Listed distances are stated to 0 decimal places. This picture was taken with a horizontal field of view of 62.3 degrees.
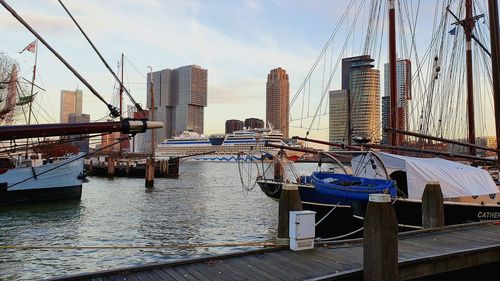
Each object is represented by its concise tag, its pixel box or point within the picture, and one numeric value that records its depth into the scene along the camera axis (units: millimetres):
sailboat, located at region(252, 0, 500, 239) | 15633
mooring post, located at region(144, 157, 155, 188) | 48188
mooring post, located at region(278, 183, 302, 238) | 9610
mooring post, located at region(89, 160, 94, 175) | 73188
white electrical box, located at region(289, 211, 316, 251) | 9211
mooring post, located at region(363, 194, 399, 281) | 7473
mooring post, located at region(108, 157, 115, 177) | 65750
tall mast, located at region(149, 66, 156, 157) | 59000
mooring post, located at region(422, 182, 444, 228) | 12023
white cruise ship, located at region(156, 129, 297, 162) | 156250
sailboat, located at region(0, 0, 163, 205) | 29828
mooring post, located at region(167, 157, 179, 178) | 70131
